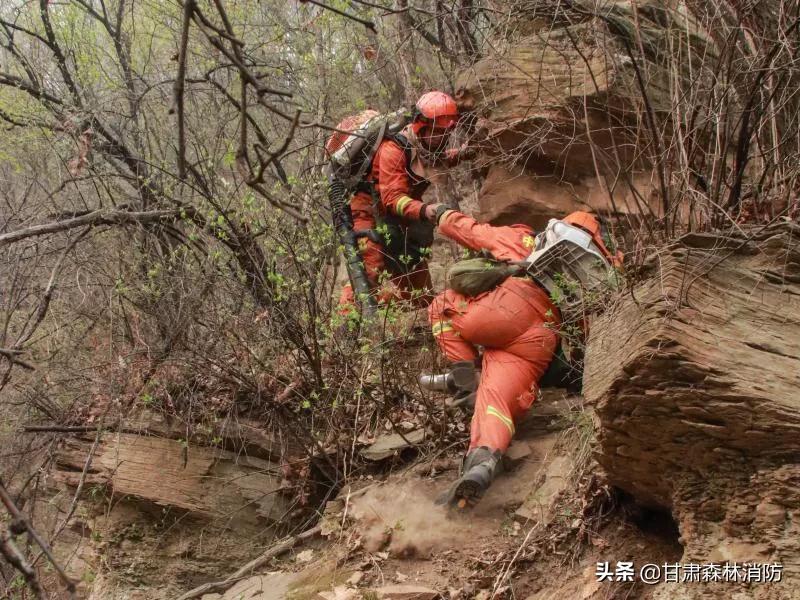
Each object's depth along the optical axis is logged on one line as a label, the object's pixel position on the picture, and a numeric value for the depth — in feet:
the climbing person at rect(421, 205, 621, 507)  15.72
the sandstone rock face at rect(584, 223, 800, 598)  9.99
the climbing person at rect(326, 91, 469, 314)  21.48
